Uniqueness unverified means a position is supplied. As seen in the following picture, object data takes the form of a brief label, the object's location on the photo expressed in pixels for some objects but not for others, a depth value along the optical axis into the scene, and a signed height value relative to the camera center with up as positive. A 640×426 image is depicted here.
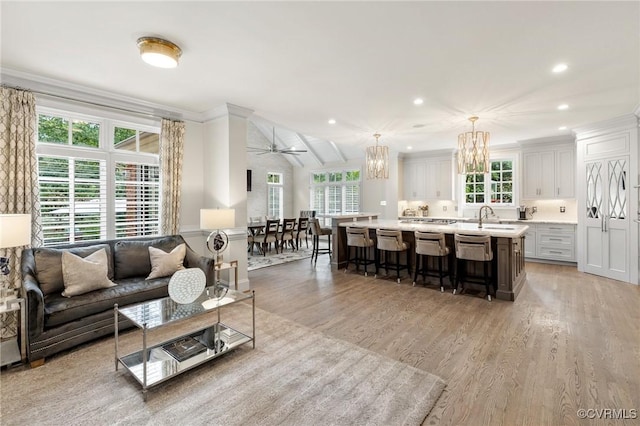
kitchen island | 4.24 -0.49
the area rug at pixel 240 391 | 1.98 -1.31
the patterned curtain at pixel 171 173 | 4.41 +0.59
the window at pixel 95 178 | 3.60 +0.45
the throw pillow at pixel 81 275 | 3.07 -0.64
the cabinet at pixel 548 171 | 6.64 +0.92
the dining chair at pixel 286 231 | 8.24 -0.51
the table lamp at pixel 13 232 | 2.48 -0.15
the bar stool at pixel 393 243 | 5.03 -0.50
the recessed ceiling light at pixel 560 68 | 3.16 +1.52
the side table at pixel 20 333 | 2.55 -1.04
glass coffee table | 2.31 -1.17
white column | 4.49 +0.66
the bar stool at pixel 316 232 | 6.58 -0.42
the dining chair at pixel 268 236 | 7.79 -0.59
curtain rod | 3.39 +1.38
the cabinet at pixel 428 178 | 8.30 +0.97
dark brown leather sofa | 2.62 -0.82
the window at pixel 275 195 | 11.06 +0.67
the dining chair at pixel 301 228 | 8.76 -0.45
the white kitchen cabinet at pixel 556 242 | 6.40 -0.64
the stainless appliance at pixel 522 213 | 7.17 -0.02
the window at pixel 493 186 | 7.58 +0.68
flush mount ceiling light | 2.65 +1.43
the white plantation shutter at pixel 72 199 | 3.56 +0.17
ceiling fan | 9.81 +2.26
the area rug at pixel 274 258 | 6.73 -1.11
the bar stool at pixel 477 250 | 4.18 -0.52
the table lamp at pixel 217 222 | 3.99 -0.12
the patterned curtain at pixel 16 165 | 3.16 +0.51
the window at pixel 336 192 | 10.43 +0.75
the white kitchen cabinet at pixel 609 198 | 5.09 +0.25
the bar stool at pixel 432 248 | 4.55 -0.54
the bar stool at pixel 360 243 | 5.47 -0.55
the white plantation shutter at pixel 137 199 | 4.19 +0.19
